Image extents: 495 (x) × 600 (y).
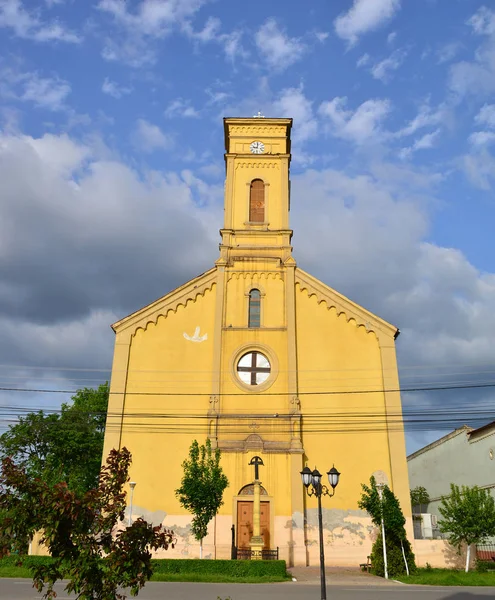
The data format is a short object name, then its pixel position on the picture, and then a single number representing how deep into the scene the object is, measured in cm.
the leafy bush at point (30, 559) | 2114
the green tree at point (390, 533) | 2186
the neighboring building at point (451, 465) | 3500
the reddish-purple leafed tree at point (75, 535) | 735
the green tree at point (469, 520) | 2309
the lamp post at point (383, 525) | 2160
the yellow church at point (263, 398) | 2408
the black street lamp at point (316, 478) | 1541
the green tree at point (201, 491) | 2205
